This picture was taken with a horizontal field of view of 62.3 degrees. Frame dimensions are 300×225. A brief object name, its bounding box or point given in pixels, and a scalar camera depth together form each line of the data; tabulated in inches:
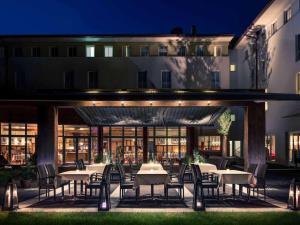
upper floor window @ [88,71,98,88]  721.2
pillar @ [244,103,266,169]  384.4
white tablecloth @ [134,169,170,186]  275.3
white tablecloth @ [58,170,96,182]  291.5
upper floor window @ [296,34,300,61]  524.8
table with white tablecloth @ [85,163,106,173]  380.6
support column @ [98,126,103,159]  586.1
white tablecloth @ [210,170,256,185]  282.5
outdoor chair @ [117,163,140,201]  276.9
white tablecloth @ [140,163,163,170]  370.9
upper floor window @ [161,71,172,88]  718.9
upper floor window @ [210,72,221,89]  718.1
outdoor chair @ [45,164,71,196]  291.2
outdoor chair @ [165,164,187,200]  274.3
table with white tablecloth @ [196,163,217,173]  369.4
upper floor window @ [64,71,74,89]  719.5
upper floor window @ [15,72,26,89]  724.8
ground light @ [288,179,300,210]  245.0
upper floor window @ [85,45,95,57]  717.1
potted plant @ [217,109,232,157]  646.6
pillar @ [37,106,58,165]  392.4
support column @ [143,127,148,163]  611.6
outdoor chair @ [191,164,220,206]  249.4
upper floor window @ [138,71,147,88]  719.5
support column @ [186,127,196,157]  587.5
